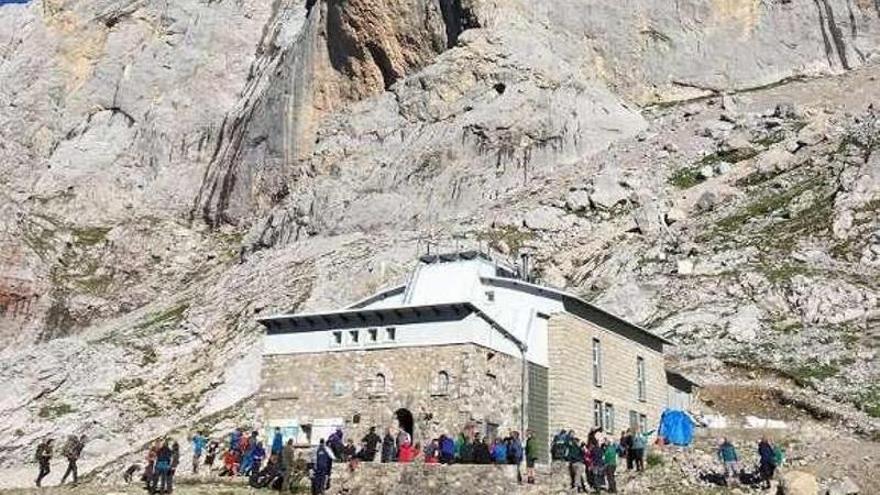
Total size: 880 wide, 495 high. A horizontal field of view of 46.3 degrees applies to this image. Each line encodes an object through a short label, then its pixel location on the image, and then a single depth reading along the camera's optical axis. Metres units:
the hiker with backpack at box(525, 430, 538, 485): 26.75
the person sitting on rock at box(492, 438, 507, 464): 28.72
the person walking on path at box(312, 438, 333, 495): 27.31
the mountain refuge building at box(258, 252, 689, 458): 33.25
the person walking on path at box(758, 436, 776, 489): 27.45
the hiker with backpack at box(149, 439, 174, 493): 27.64
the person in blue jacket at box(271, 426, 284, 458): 29.85
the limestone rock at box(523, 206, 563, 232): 67.75
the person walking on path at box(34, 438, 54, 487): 33.09
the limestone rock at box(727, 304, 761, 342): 49.03
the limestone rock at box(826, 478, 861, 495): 26.33
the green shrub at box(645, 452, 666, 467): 29.20
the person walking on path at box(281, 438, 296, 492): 28.25
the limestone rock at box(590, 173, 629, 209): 69.25
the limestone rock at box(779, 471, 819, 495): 25.83
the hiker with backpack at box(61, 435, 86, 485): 33.34
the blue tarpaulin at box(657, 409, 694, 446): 33.41
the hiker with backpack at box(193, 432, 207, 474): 34.97
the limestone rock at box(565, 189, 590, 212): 69.38
